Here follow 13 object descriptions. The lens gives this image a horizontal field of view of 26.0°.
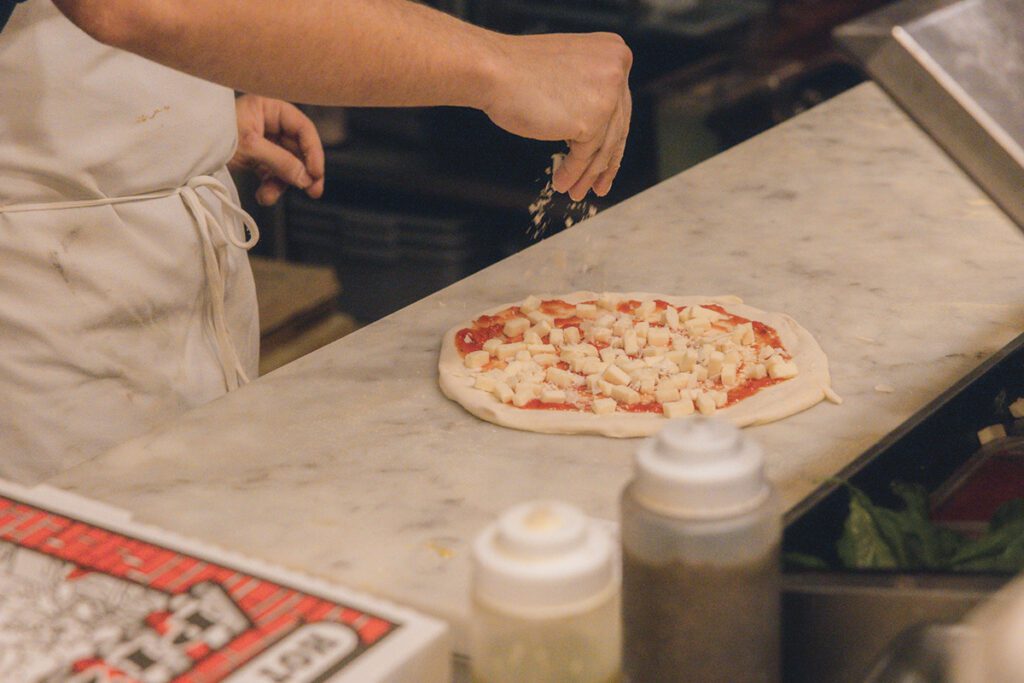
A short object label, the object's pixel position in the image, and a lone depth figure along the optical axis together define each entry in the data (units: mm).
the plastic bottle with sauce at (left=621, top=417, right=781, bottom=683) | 951
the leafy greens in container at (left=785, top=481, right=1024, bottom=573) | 1094
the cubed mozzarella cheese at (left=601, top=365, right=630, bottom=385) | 1418
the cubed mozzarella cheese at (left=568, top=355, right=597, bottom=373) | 1457
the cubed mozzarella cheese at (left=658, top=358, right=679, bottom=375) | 1443
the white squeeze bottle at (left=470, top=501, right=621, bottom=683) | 943
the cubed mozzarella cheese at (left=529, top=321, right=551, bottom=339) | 1519
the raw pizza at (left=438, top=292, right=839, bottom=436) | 1379
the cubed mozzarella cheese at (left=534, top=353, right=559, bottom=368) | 1479
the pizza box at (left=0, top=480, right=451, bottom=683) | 1036
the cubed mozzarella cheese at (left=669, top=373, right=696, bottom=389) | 1414
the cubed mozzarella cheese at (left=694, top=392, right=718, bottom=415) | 1377
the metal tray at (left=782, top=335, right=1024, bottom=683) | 1013
